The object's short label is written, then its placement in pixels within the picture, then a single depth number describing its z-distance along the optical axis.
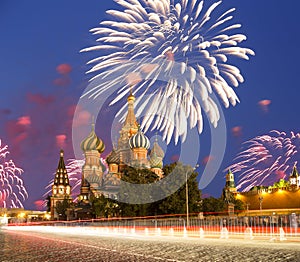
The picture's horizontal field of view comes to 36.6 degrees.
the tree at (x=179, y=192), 52.72
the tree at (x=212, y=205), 60.72
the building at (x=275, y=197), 86.12
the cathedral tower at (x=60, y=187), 123.44
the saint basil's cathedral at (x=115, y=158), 98.19
